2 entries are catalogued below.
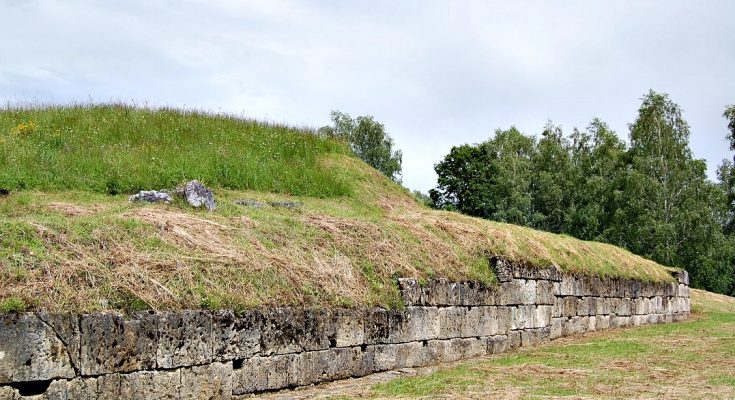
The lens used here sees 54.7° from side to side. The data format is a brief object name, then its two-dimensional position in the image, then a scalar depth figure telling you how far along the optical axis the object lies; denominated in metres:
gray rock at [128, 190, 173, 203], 14.28
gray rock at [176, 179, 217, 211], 13.84
